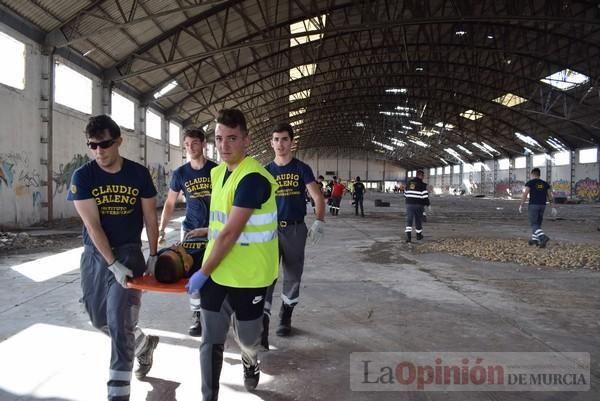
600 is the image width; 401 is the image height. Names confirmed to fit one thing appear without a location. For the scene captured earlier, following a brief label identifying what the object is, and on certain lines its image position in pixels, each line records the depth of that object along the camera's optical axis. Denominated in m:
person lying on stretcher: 2.58
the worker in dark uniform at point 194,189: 4.10
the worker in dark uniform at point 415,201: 10.80
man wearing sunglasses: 2.57
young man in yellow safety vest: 2.32
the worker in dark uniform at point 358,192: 19.67
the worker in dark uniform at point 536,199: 10.05
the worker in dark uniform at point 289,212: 4.01
